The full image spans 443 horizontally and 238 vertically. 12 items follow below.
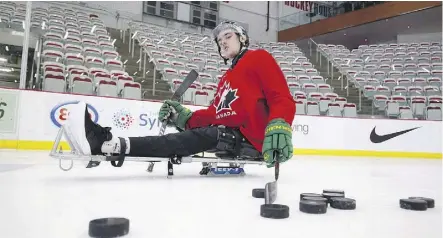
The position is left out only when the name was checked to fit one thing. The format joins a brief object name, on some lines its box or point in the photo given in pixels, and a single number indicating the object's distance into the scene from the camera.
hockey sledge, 1.96
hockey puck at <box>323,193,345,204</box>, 1.55
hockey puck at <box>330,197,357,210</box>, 1.46
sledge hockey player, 1.77
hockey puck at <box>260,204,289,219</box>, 1.24
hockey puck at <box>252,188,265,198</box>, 1.68
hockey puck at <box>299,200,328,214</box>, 1.35
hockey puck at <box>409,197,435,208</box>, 1.55
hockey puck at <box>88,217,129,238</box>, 0.92
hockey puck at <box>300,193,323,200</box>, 1.61
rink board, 4.59
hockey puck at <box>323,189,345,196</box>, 1.70
